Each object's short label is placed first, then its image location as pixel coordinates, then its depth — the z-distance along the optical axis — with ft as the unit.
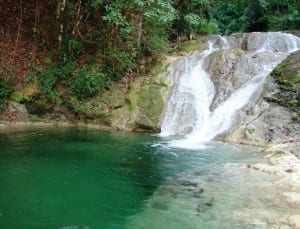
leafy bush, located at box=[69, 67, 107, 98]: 34.26
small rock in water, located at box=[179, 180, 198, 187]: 17.87
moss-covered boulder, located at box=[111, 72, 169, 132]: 32.06
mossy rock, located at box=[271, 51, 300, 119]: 28.65
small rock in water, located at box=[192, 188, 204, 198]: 16.37
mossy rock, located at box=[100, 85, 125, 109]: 33.54
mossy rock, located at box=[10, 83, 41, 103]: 33.45
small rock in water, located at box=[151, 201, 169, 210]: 15.09
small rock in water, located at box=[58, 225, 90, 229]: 13.04
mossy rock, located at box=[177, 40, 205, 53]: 40.42
